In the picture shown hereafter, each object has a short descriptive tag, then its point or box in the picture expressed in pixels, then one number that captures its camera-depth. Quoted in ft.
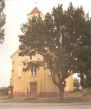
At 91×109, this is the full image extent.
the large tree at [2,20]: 43.15
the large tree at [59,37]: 71.32
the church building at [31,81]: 92.30
